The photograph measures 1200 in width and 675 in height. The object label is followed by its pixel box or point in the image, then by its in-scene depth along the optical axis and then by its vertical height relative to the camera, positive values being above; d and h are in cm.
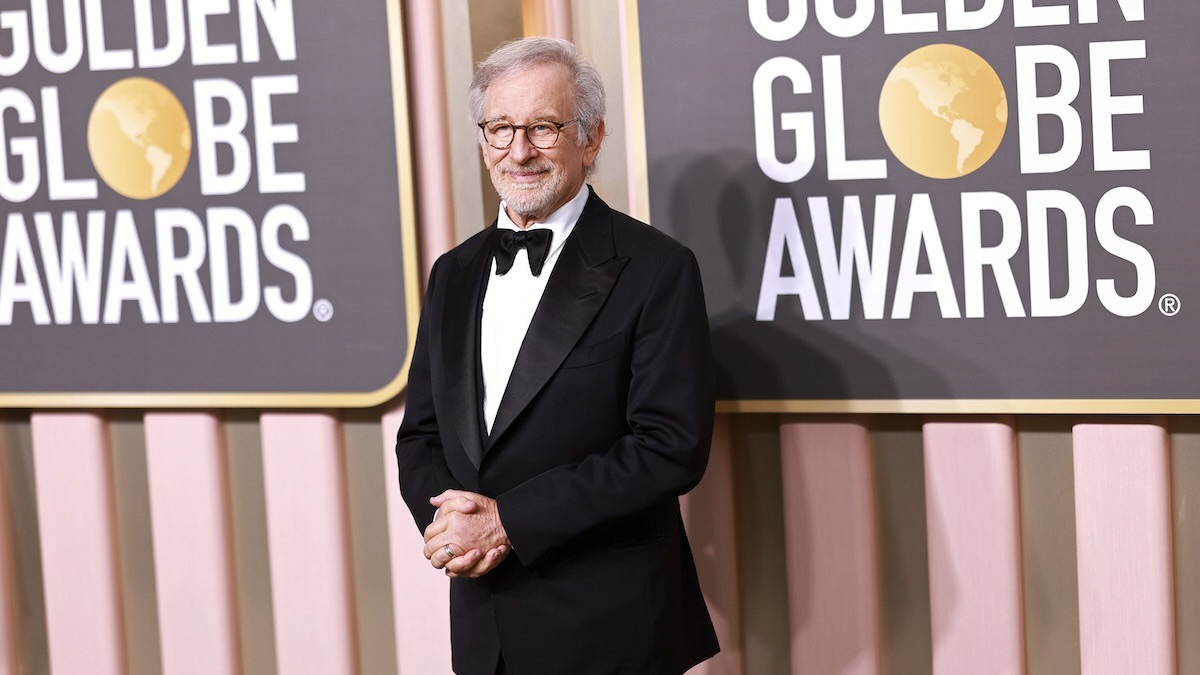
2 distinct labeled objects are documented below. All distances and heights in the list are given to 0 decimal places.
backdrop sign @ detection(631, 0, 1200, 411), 847 -12
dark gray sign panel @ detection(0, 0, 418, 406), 881 -4
